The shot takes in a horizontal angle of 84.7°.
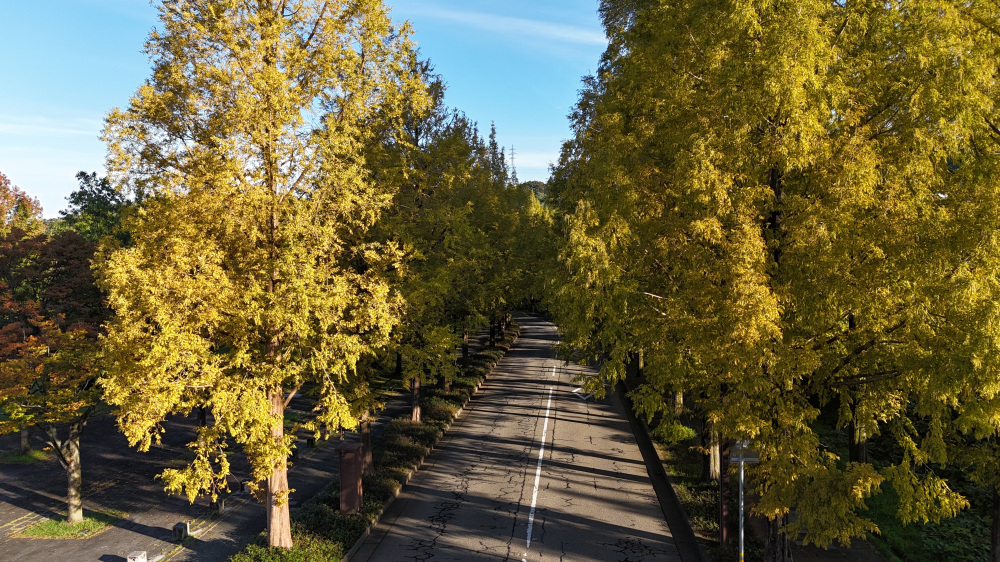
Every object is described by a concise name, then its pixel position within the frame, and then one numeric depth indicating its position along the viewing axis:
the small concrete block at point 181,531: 14.18
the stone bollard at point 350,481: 14.57
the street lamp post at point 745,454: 9.57
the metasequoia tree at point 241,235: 9.82
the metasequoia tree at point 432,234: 16.05
